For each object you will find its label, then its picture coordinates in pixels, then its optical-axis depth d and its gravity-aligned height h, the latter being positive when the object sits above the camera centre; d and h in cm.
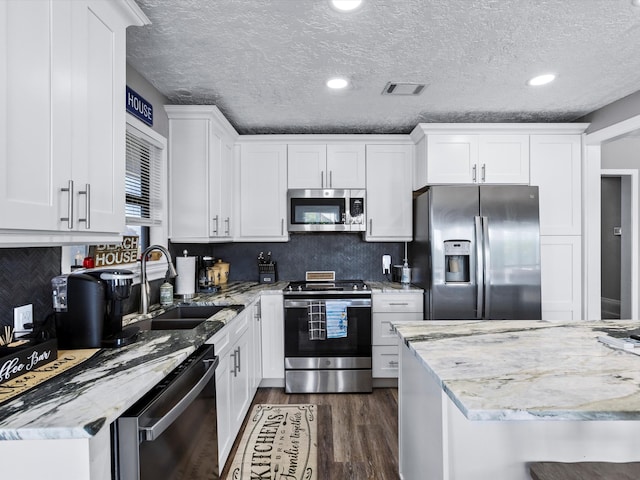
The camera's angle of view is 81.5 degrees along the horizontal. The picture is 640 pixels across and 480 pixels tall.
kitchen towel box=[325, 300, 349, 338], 323 -66
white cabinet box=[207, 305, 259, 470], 206 -86
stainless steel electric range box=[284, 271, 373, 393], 328 -96
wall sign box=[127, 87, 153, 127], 231 +89
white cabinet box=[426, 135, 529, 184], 333 +76
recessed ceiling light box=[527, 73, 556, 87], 251 +113
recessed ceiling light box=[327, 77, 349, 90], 253 +111
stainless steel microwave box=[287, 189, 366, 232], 364 +32
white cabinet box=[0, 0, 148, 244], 104 +41
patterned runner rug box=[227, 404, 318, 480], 217 -133
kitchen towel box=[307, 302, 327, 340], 324 -68
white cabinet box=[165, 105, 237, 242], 292 +56
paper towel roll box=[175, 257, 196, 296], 291 -26
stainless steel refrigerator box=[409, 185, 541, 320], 309 -6
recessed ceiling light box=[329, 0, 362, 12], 169 +109
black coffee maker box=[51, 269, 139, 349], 148 -25
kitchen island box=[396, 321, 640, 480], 101 -44
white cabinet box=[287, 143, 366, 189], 369 +75
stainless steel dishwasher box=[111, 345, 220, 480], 108 -64
